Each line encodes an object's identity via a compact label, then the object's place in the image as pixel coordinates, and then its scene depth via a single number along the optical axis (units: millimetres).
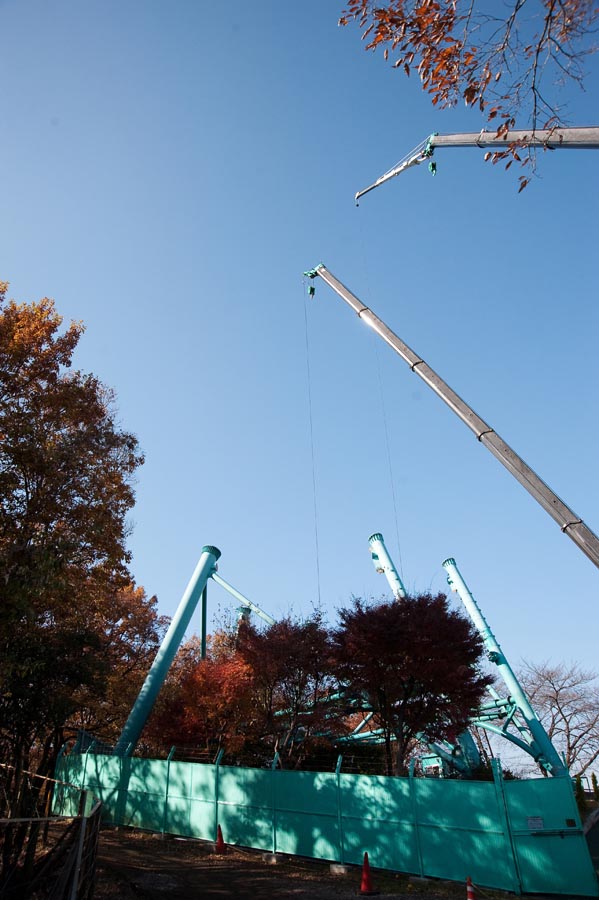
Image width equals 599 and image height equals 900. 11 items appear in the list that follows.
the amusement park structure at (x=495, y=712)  23375
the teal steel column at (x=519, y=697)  23984
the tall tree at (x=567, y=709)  39062
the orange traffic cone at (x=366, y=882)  9680
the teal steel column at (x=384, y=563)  27734
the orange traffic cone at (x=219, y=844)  13170
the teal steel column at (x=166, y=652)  22922
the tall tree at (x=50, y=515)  10688
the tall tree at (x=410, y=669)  17156
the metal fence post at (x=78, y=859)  6465
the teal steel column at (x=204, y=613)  28517
